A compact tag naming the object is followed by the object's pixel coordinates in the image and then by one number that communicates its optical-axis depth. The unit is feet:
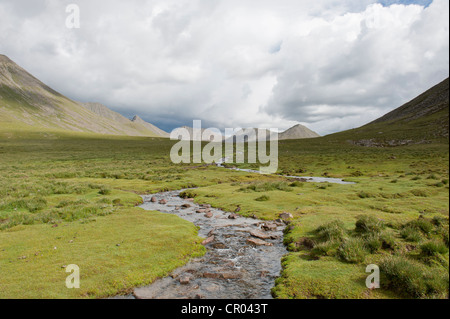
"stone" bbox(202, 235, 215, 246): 54.21
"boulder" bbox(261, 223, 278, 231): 63.21
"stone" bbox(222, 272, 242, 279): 39.29
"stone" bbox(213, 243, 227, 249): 52.13
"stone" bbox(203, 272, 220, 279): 39.41
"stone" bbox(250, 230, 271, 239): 57.37
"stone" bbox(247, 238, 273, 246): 53.36
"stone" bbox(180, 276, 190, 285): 37.40
